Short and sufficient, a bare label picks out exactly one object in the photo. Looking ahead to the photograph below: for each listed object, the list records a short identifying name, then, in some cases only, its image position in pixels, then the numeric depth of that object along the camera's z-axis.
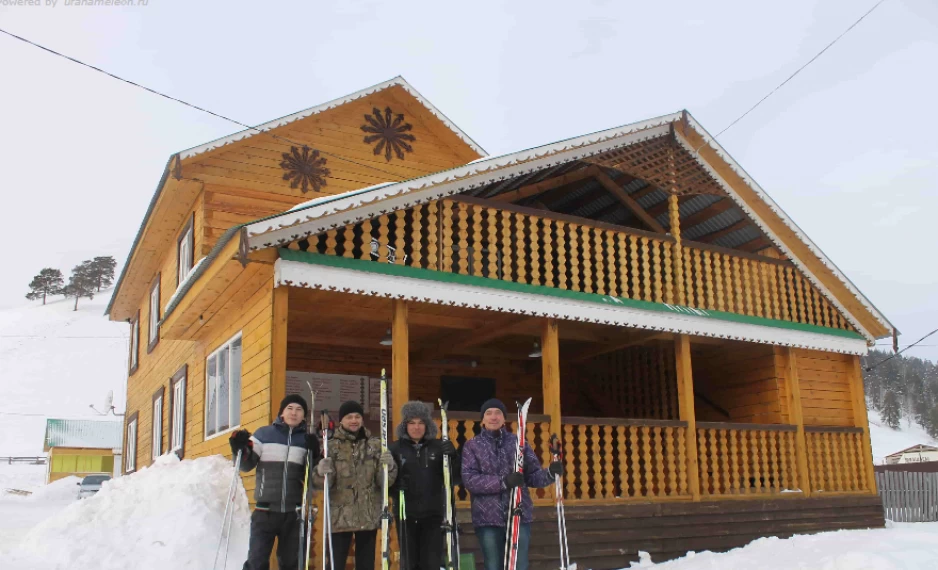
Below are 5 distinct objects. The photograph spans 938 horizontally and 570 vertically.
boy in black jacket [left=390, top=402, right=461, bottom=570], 6.26
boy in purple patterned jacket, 6.30
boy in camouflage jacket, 6.13
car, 31.50
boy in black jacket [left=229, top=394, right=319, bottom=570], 6.22
